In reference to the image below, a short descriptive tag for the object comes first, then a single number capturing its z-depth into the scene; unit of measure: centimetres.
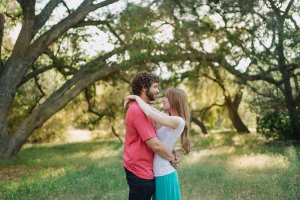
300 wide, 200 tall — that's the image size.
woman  461
